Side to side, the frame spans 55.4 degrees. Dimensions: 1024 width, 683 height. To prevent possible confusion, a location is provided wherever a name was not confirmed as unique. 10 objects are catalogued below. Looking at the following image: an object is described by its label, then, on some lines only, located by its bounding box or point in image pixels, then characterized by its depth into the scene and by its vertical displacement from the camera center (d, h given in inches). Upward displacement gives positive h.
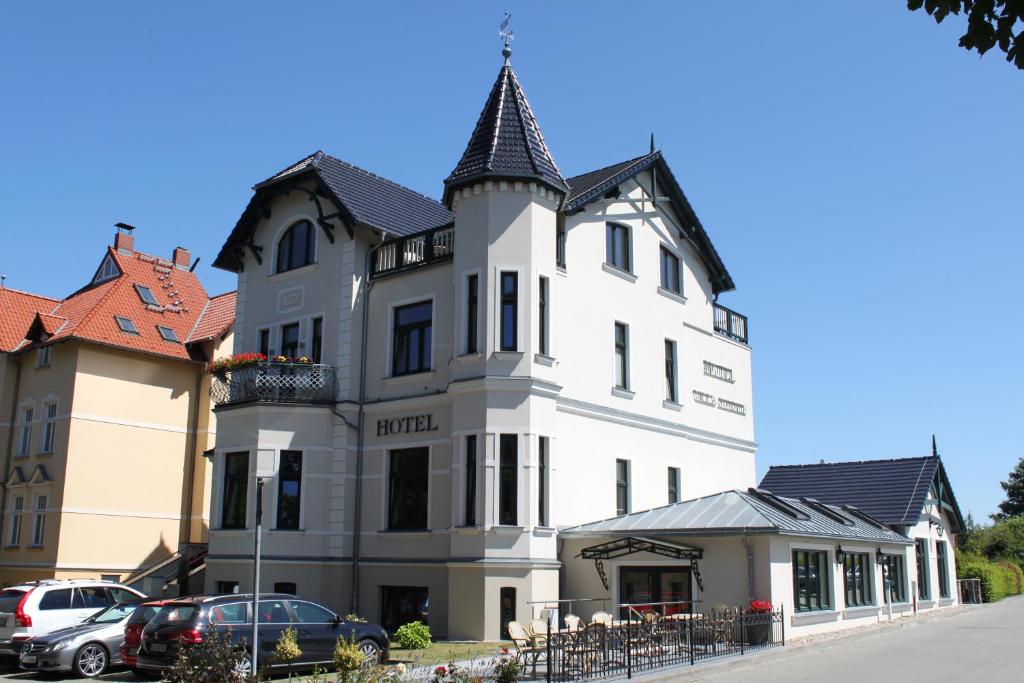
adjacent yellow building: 1204.5 +151.6
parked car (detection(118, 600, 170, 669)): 625.0 -51.9
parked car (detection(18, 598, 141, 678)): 657.0 -66.8
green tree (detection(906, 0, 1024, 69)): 253.9 +135.8
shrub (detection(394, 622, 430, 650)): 770.8 -66.0
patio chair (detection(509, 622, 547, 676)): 597.3 -59.4
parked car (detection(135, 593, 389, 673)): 591.5 -48.0
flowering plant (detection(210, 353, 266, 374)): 980.6 +187.1
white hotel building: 861.2 +165.9
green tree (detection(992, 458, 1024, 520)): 2957.7 +175.2
